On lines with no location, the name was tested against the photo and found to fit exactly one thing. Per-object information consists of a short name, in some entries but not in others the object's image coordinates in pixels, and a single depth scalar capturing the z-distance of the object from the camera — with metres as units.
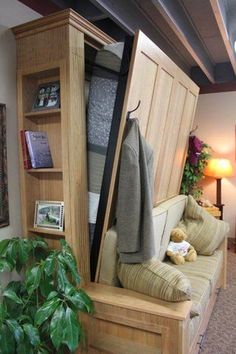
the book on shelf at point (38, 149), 1.86
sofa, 1.58
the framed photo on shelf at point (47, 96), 1.86
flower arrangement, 3.55
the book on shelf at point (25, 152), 1.86
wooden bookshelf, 1.74
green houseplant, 1.38
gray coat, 1.74
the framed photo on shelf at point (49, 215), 1.86
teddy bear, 2.61
